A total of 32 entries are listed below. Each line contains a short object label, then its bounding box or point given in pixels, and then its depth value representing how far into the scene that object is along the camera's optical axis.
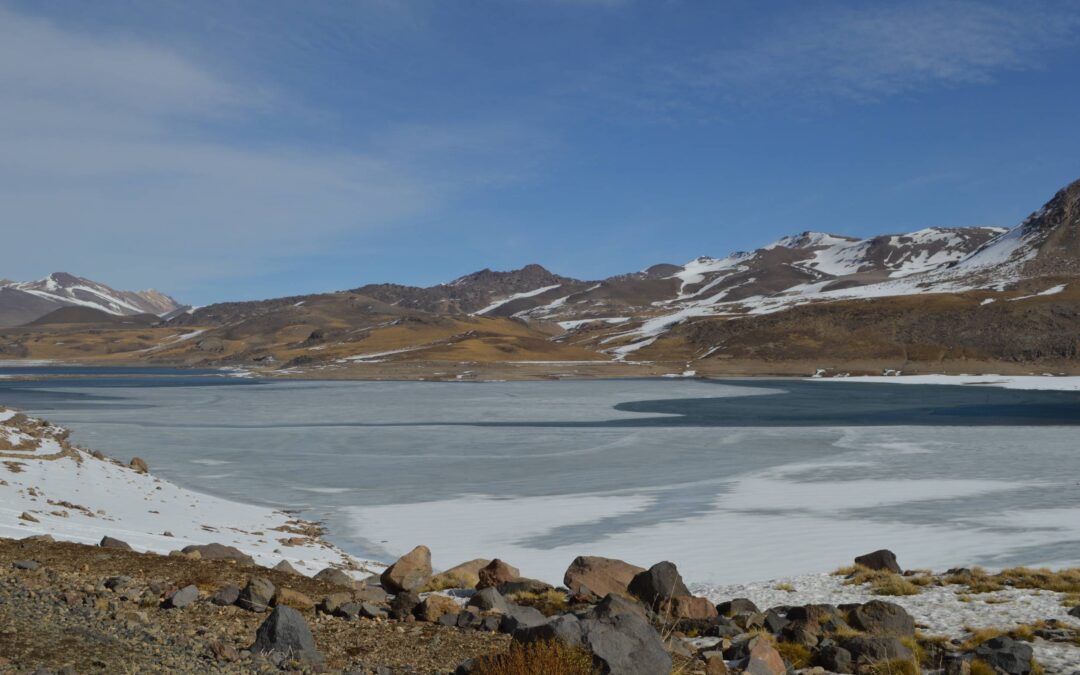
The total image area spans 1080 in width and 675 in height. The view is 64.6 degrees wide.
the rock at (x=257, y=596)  10.68
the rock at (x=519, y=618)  10.95
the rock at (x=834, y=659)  10.09
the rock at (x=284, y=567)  14.26
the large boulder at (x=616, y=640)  8.59
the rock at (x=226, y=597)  10.80
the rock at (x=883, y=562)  15.91
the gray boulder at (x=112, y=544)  14.69
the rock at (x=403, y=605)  11.50
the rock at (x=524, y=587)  13.97
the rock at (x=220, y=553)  14.59
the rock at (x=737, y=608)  12.64
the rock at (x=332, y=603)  11.18
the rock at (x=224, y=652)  8.79
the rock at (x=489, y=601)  11.82
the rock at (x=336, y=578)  13.43
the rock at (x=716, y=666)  9.43
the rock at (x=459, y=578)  14.55
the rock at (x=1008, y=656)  9.79
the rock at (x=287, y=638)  9.01
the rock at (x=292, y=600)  10.98
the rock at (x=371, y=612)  11.26
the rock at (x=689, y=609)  12.34
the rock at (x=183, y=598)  10.52
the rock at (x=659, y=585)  12.91
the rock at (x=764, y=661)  9.46
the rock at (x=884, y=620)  11.50
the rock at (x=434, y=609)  11.38
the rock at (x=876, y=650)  10.00
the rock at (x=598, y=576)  14.05
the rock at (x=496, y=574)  14.68
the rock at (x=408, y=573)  13.77
